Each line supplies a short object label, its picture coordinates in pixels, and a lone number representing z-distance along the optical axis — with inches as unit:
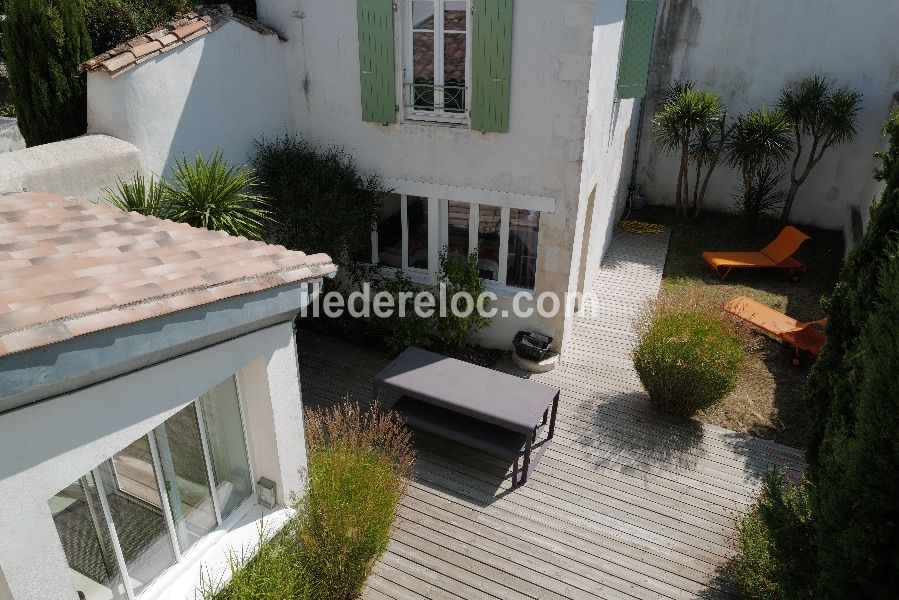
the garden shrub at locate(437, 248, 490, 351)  386.6
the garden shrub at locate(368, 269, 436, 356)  389.4
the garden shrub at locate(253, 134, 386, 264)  369.4
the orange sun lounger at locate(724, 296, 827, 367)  399.9
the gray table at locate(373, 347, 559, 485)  294.8
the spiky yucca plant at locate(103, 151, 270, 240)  288.0
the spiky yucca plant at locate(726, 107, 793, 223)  540.7
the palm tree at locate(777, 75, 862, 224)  530.6
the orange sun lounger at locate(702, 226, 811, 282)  520.1
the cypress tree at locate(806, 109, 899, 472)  237.8
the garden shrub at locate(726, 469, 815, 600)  192.2
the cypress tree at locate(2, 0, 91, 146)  309.9
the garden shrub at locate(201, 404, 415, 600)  200.8
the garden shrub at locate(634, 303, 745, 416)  328.8
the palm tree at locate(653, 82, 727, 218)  558.9
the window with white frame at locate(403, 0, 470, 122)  342.0
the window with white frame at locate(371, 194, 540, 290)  385.7
